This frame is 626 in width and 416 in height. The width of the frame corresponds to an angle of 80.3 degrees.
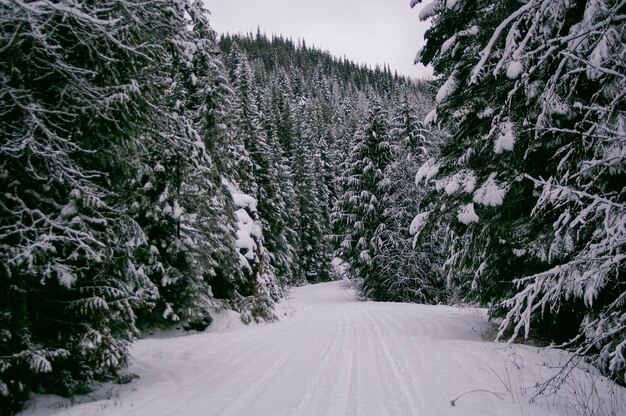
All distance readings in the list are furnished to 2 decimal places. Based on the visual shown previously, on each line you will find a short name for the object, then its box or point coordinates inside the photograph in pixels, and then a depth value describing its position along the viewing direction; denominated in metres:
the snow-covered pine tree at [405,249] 24.25
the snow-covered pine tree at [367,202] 25.70
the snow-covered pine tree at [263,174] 30.91
